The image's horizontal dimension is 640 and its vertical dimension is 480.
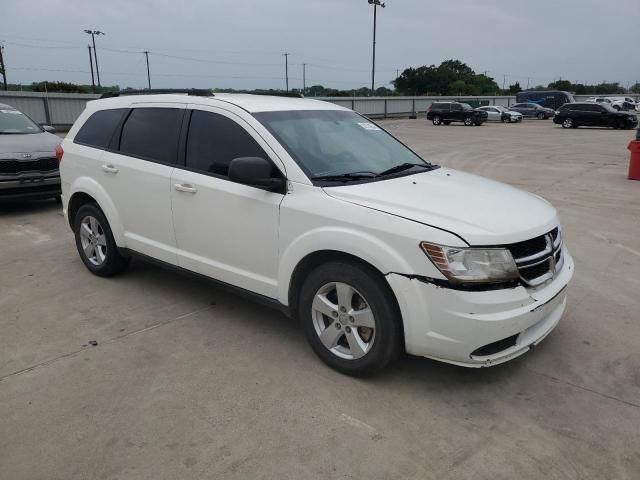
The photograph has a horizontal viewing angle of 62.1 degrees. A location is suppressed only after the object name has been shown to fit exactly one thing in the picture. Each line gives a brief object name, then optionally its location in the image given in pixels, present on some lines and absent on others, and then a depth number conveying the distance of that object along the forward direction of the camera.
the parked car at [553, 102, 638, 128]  31.45
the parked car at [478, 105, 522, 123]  39.22
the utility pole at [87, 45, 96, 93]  51.62
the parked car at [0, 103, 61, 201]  7.85
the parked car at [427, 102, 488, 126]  35.75
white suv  2.98
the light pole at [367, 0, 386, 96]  44.38
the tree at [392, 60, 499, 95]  83.19
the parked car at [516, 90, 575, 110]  47.06
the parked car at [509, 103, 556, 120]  42.83
